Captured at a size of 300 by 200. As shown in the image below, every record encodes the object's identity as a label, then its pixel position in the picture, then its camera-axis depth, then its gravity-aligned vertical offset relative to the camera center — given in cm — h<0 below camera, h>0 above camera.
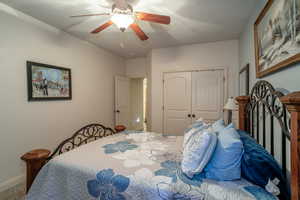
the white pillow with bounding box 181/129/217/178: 109 -42
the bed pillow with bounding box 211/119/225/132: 147 -30
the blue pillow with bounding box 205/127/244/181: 103 -45
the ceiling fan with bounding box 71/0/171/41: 166 +97
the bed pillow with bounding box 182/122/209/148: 158 -35
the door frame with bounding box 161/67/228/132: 328 +68
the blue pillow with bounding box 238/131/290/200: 92 -47
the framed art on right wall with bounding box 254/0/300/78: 98 +52
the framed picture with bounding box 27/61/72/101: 228 +31
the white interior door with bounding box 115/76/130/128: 425 -4
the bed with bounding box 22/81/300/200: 93 -59
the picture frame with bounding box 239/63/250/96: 229 +31
